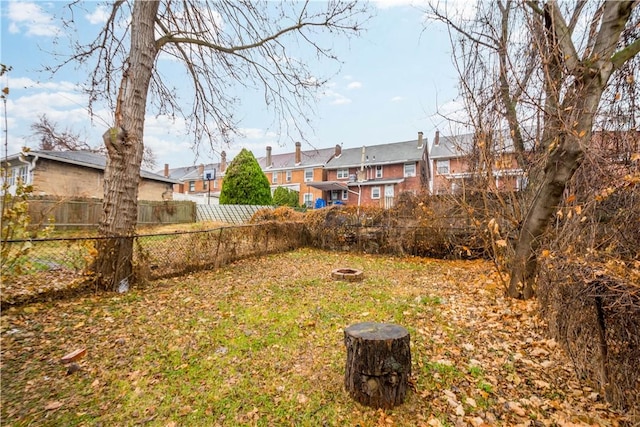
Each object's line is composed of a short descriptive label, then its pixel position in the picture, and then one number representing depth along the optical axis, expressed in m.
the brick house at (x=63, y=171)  13.73
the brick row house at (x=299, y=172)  32.72
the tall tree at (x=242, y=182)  19.31
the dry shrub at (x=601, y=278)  2.03
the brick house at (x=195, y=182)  39.62
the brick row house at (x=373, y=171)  27.42
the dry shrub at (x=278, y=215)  11.34
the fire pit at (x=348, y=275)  6.21
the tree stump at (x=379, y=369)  2.40
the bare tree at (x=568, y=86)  3.26
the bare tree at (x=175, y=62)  5.09
